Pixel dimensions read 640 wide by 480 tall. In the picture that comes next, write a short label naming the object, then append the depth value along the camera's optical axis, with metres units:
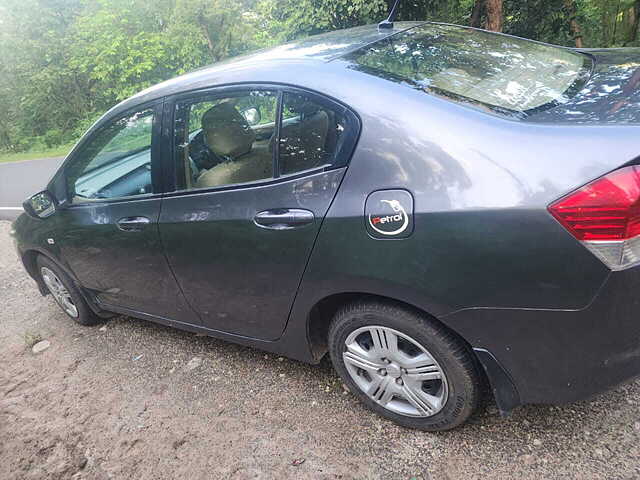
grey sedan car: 1.63
